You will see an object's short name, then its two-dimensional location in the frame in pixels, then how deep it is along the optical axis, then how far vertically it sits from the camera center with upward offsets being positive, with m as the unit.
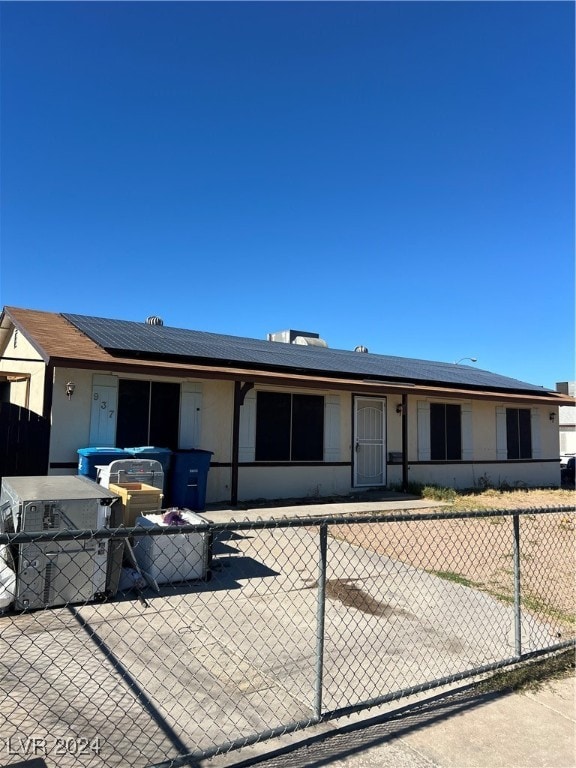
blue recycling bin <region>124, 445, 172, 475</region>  8.84 -0.30
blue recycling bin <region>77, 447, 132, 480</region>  8.54 -0.36
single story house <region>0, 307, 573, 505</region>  9.62 +0.66
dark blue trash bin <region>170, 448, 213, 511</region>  9.52 -0.75
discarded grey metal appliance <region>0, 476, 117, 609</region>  4.60 -1.02
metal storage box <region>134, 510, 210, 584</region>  5.55 -1.26
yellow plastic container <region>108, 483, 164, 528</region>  6.48 -0.81
